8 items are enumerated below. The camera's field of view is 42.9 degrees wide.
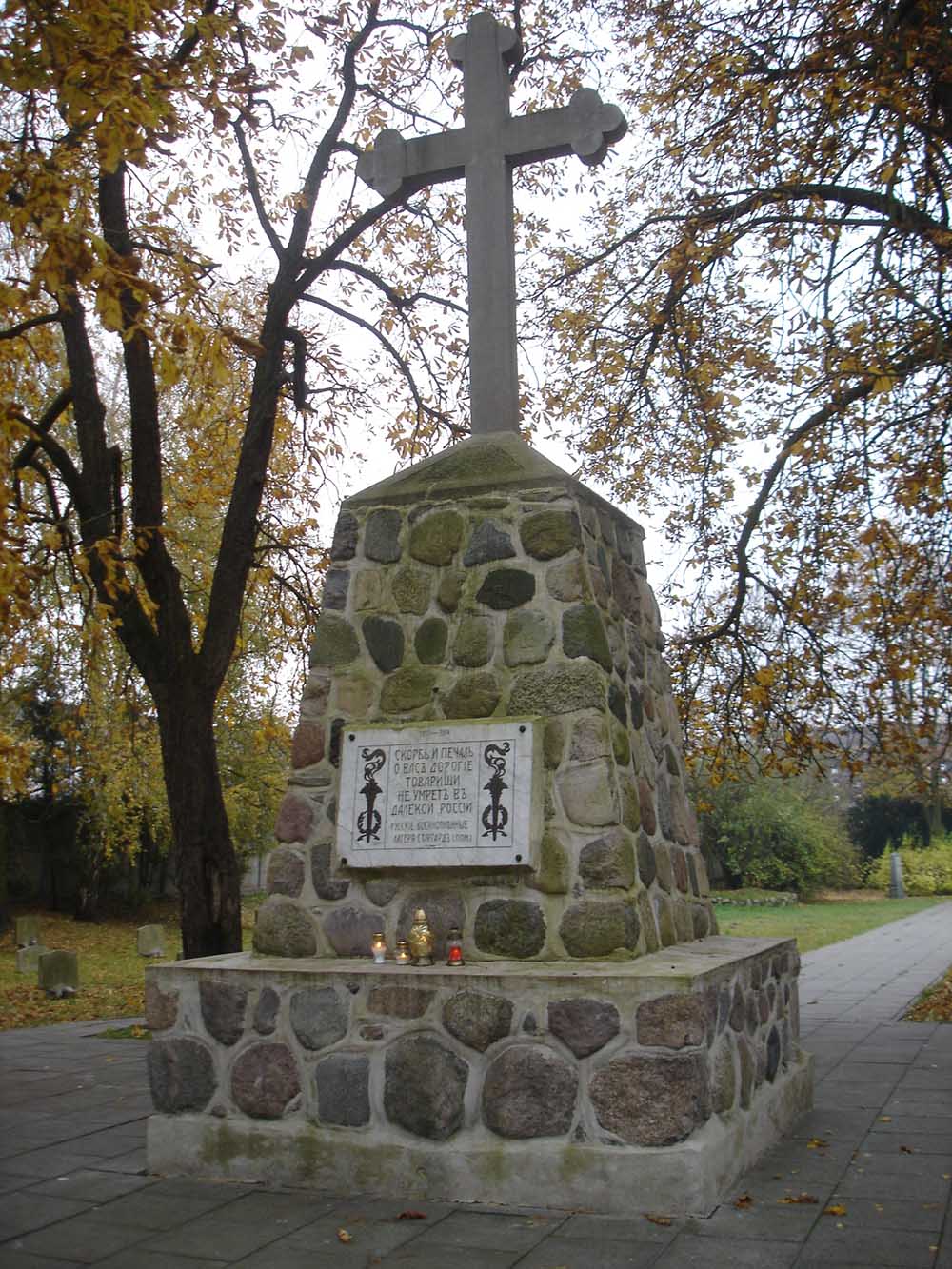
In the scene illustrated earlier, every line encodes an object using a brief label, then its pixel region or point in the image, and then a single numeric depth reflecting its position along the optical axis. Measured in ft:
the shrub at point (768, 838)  95.50
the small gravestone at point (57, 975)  42.80
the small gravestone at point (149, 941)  57.06
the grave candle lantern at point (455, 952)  15.21
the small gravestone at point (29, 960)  51.19
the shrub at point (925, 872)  105.60
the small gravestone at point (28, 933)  57.00
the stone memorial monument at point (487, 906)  14.05
